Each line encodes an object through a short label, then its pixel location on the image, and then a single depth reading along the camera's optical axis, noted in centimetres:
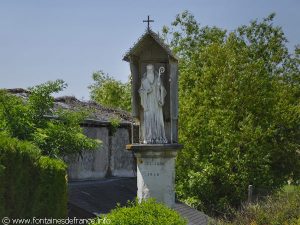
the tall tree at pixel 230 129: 2578
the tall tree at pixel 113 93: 4576
